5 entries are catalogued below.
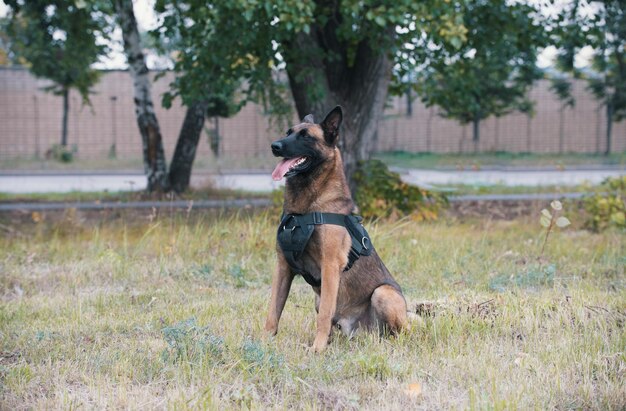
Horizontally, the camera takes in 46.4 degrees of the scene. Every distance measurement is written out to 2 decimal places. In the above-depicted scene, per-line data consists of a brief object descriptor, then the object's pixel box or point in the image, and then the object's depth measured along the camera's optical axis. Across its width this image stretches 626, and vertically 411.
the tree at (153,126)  13.10
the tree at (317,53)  9.34
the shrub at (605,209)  9.57
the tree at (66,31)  11.77
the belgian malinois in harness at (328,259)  4.51
